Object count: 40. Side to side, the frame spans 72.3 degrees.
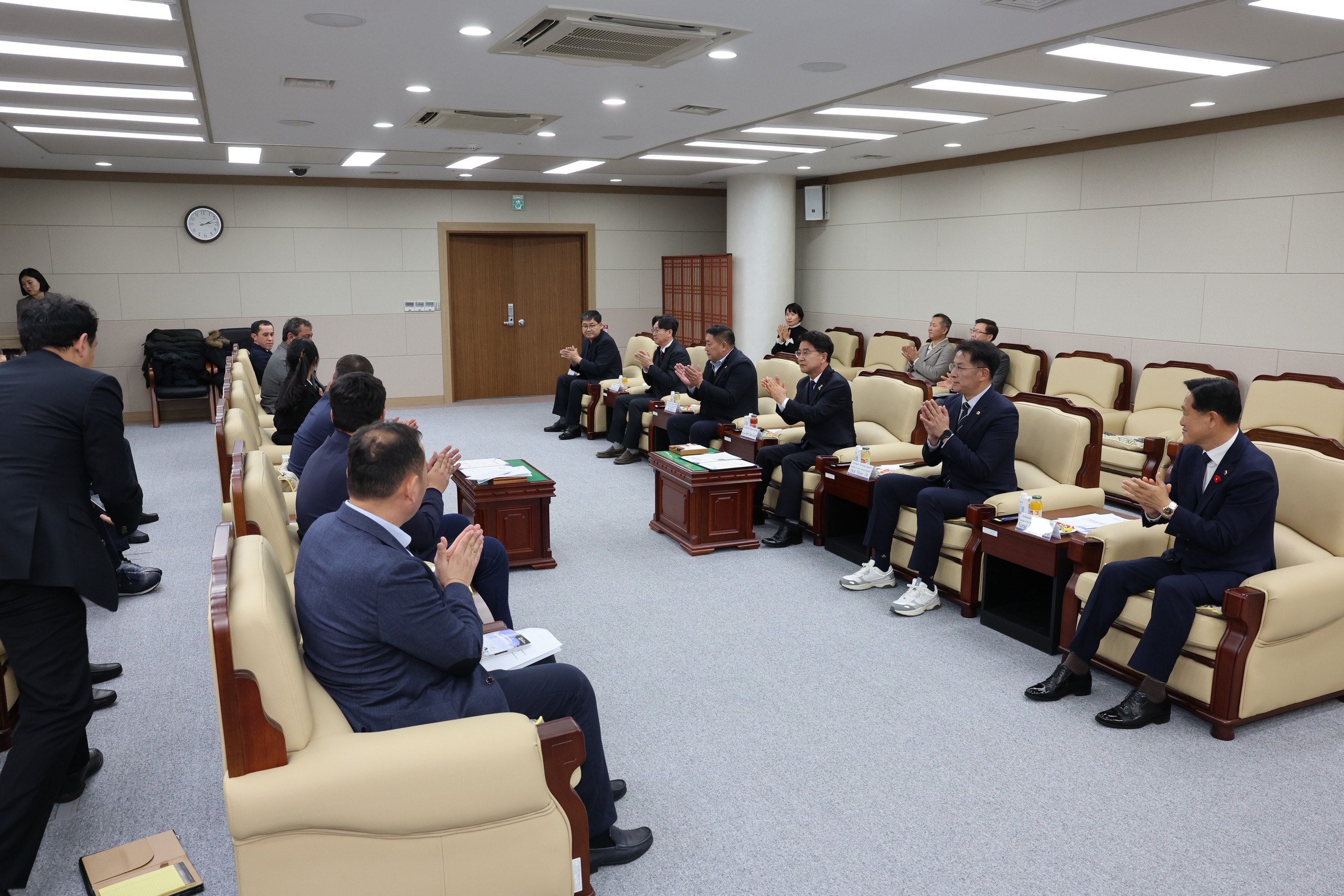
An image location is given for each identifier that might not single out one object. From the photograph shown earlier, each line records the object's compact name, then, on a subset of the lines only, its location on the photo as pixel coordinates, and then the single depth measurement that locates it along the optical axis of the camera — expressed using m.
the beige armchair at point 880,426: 5.83
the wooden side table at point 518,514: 5.28
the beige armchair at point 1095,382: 7.56
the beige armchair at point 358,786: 2.02
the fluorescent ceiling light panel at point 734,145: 8.16
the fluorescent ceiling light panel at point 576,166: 9.75
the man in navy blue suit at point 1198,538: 3.46
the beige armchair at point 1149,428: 6.38
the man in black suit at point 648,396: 8.20
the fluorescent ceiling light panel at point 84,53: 4.47
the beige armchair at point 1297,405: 6.06
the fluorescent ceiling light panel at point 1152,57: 4.61
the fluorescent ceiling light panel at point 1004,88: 5.47
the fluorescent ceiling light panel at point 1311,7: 3.89
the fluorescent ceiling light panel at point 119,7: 3.75
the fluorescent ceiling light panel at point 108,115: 6.31
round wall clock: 10.59
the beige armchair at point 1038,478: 4.64
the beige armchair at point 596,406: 9.15
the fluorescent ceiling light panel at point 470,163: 9.24
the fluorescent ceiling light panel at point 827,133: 7.45
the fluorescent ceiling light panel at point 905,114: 6.44
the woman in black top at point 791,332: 10.32
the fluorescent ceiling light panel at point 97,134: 7.18
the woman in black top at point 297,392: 6.02
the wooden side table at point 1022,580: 4.13
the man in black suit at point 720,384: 7.02
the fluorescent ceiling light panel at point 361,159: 8.94
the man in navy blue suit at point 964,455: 4.75
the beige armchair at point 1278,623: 3.34
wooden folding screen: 11.34
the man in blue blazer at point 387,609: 2.21
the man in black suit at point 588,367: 9.30
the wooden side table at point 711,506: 5.64
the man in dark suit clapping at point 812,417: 5.84
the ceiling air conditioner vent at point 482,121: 6.57
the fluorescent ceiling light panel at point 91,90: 5.43
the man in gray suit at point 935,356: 8.66
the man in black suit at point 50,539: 2.55
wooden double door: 12.19
